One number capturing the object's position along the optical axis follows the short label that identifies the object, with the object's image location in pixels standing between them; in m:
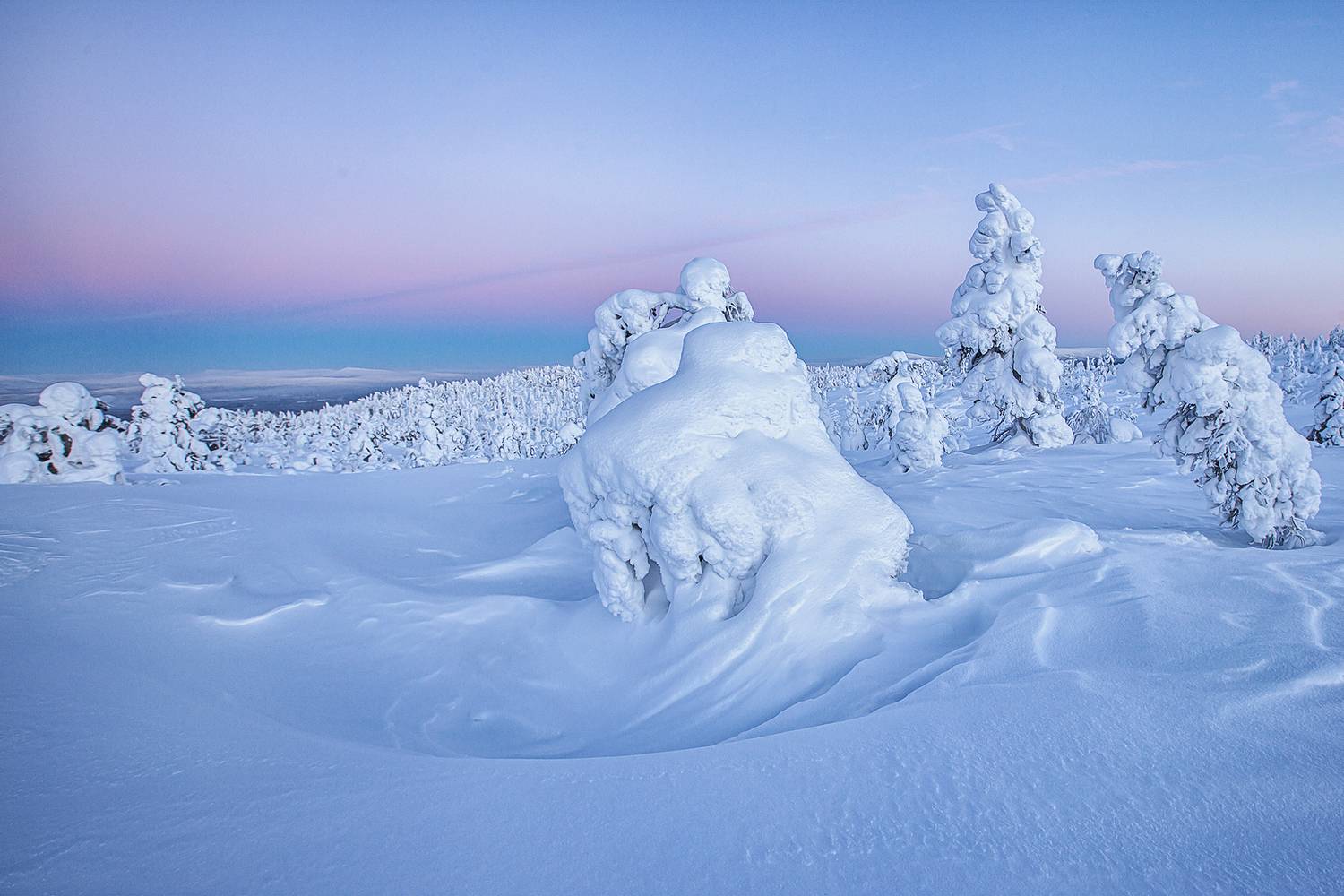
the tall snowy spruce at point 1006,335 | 14.95
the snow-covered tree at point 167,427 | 26.84
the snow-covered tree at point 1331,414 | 22.66
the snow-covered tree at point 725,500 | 4.89
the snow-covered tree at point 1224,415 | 6.65
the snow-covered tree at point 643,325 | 7.66
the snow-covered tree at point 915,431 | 16.58
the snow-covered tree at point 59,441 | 14.18
